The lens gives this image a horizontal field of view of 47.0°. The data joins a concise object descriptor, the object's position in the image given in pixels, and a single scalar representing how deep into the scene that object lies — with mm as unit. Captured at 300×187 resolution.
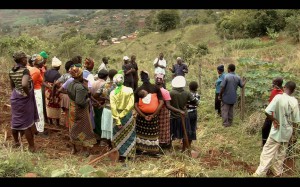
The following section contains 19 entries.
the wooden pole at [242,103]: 7015
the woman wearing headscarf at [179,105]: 4934
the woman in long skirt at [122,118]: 4543
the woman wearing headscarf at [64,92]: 5356
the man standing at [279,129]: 4344
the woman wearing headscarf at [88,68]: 5416
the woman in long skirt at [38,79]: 5105
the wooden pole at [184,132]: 5005
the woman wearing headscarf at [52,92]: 5531
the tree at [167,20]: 38656
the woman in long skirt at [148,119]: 4715
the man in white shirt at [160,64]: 9516
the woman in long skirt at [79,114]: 4633
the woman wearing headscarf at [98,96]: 4945
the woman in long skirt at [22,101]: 4398
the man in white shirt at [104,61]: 7770
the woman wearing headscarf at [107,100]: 4852
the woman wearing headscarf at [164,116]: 4828
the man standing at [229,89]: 6602
